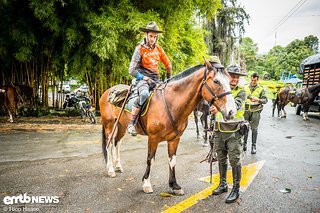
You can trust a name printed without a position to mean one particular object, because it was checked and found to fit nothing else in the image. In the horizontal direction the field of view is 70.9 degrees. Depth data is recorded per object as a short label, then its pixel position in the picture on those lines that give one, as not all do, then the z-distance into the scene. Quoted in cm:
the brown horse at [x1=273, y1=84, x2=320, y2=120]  1273
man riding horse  354
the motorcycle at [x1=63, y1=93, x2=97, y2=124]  992
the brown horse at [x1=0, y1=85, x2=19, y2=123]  948
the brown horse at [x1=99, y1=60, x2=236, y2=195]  295
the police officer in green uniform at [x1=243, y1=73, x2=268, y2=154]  581
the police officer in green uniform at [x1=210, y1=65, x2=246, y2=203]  333
